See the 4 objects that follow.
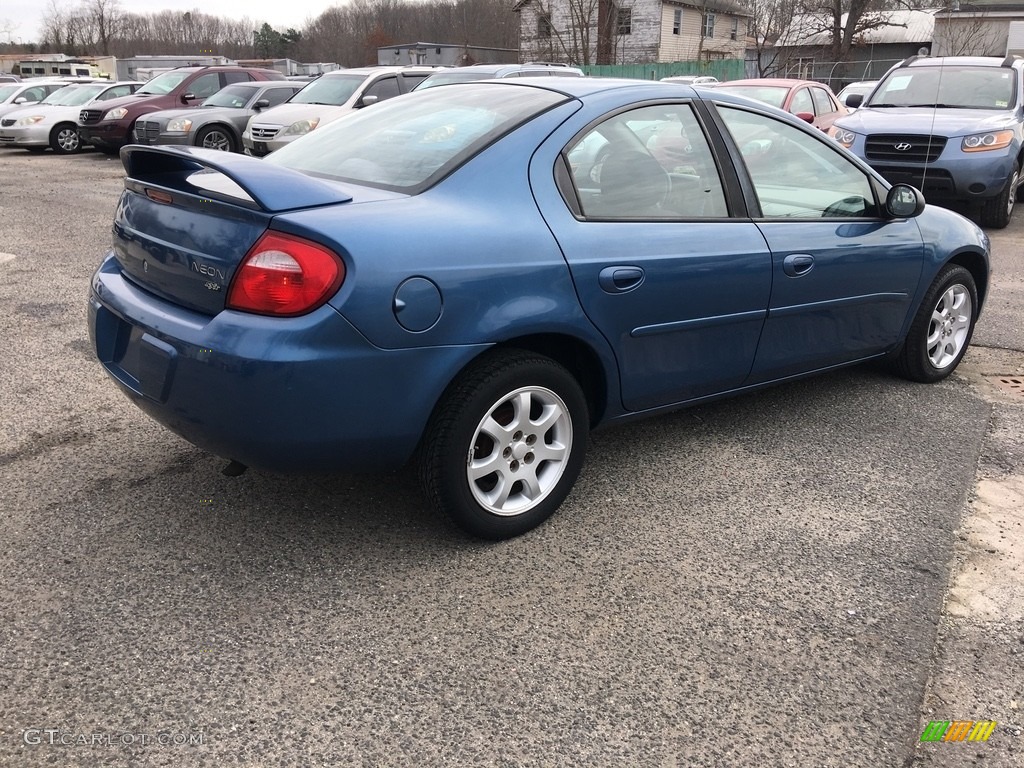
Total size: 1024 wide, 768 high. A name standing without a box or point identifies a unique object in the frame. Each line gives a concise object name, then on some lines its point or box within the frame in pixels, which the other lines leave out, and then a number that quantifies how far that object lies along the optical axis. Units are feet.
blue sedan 8.56
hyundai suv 31.14
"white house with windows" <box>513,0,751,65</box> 129.39
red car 39.70
